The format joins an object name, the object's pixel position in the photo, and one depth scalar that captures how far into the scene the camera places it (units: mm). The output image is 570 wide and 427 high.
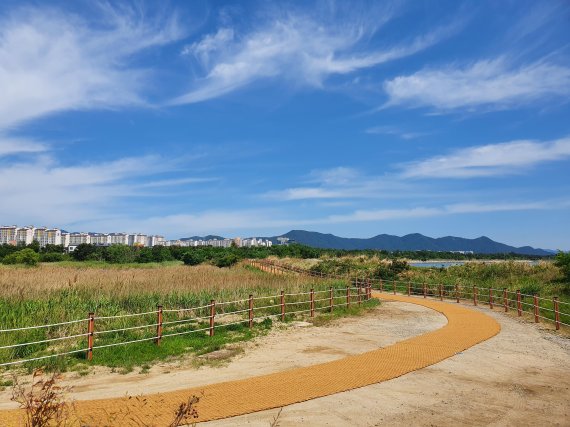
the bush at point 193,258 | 68062
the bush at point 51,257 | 65562
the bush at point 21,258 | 55606
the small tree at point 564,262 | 27858
